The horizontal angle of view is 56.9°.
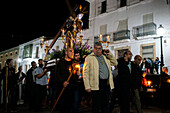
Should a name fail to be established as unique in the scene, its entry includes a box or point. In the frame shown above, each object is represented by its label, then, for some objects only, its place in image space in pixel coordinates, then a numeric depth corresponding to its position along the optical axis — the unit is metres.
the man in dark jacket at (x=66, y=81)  3.28
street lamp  10.89
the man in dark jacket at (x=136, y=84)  4.58
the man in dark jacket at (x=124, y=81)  4.25
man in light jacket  3.33
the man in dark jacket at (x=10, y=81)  5.64
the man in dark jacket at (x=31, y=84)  6.68
